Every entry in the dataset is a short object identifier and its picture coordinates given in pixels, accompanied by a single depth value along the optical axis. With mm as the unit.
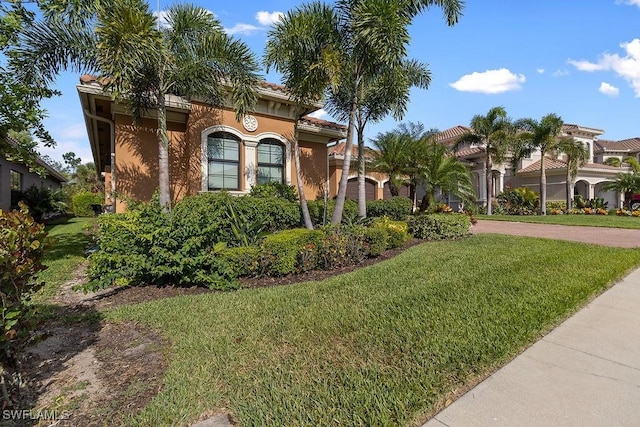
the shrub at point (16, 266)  2355
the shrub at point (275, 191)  10688
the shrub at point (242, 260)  6344
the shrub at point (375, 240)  8165
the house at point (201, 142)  10000
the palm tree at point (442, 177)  11859
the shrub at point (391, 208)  13672
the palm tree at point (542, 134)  21734
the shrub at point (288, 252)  6637
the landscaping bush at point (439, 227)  10734
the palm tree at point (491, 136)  21828
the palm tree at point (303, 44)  8594
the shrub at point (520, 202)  23859
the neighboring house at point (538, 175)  26453
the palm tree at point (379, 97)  10195
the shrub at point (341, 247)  7238
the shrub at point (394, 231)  9211
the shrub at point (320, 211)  11211
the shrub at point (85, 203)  25141
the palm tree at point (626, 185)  24000
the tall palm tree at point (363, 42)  7895
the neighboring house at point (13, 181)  15844
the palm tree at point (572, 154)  22125
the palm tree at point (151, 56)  6703
